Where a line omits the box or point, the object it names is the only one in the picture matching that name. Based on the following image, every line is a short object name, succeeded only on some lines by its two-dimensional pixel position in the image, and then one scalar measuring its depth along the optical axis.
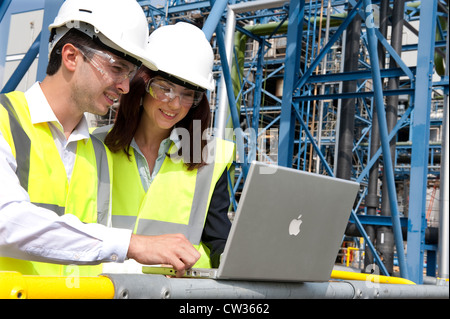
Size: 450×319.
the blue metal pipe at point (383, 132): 4.88
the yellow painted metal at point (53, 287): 0.99
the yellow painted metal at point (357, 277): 2.47
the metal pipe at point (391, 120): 7.21
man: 1.50
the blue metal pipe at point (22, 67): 3.88
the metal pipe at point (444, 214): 3.69
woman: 2.22
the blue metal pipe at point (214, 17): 3.06
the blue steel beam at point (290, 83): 5.98
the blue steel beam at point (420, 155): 5.06
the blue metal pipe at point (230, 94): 4.19
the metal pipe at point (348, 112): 7.63
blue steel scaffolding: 4.93
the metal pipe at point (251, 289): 1.16
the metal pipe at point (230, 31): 7.78
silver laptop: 1.36
